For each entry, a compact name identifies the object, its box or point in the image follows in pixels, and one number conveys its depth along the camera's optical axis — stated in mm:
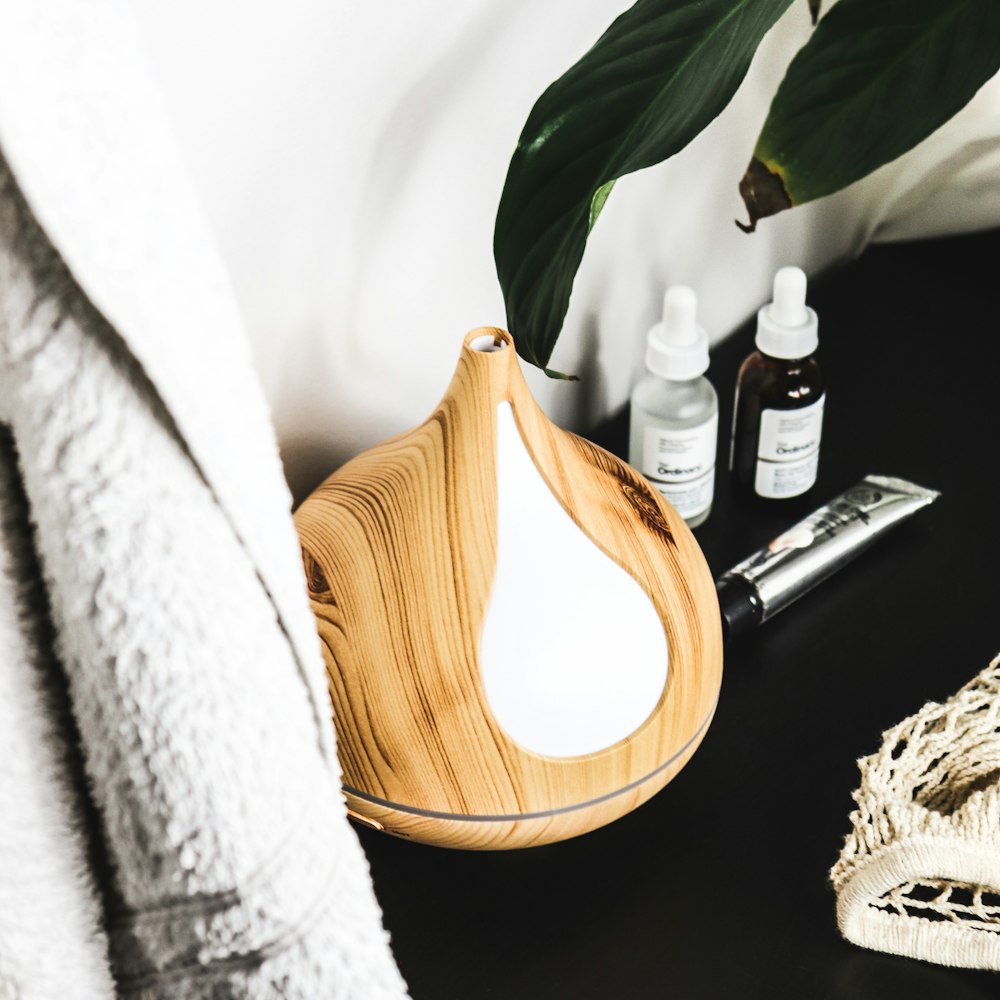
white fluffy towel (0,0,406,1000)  555
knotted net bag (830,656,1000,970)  955
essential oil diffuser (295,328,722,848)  940
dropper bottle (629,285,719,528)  1050
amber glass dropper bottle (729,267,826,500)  1063
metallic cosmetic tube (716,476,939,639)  1055
